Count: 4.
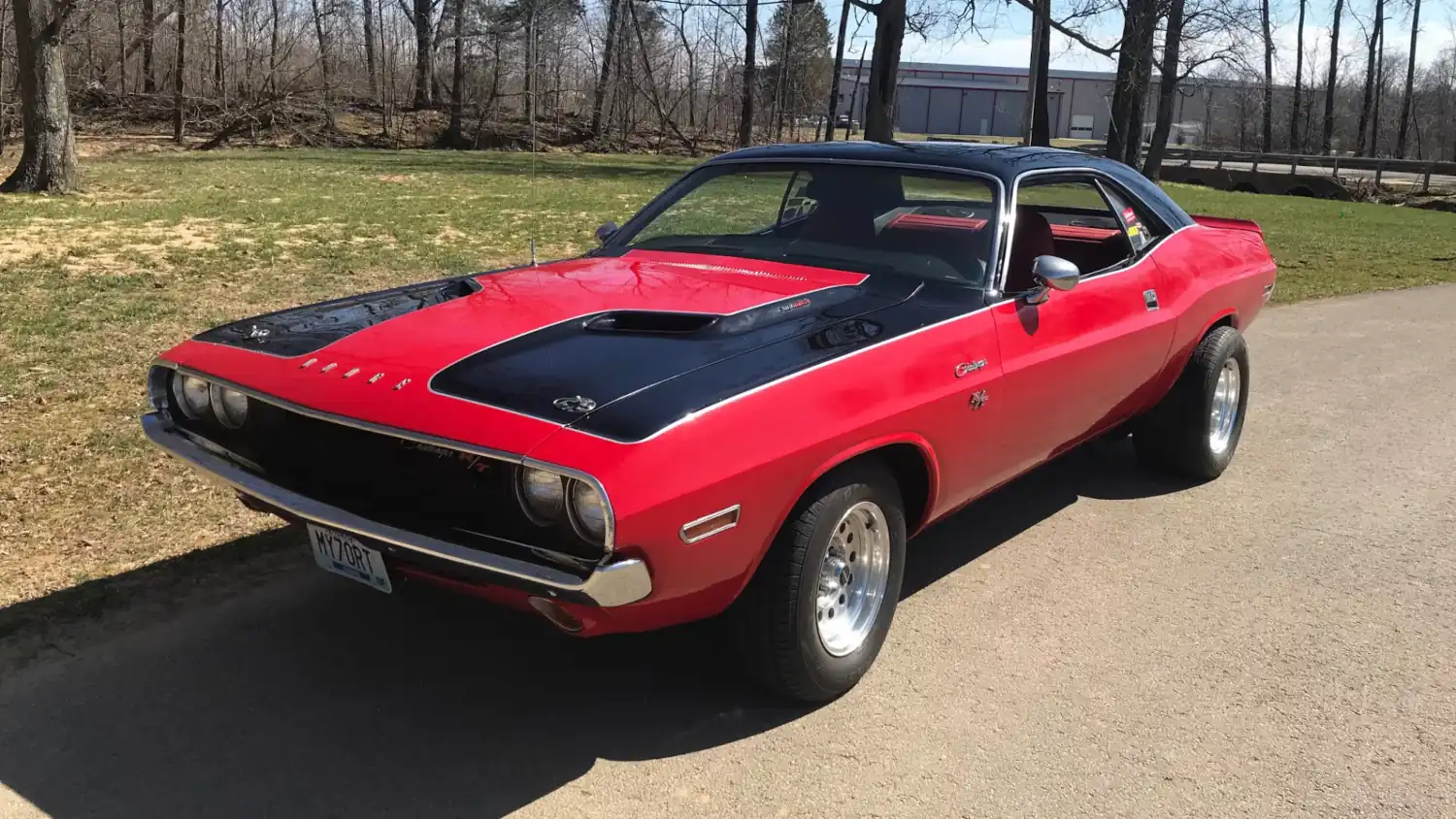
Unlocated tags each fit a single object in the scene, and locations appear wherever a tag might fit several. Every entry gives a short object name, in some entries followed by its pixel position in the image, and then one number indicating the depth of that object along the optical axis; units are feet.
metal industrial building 290.56
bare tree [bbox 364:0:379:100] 123.44
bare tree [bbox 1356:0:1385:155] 177.06
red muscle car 8.64
